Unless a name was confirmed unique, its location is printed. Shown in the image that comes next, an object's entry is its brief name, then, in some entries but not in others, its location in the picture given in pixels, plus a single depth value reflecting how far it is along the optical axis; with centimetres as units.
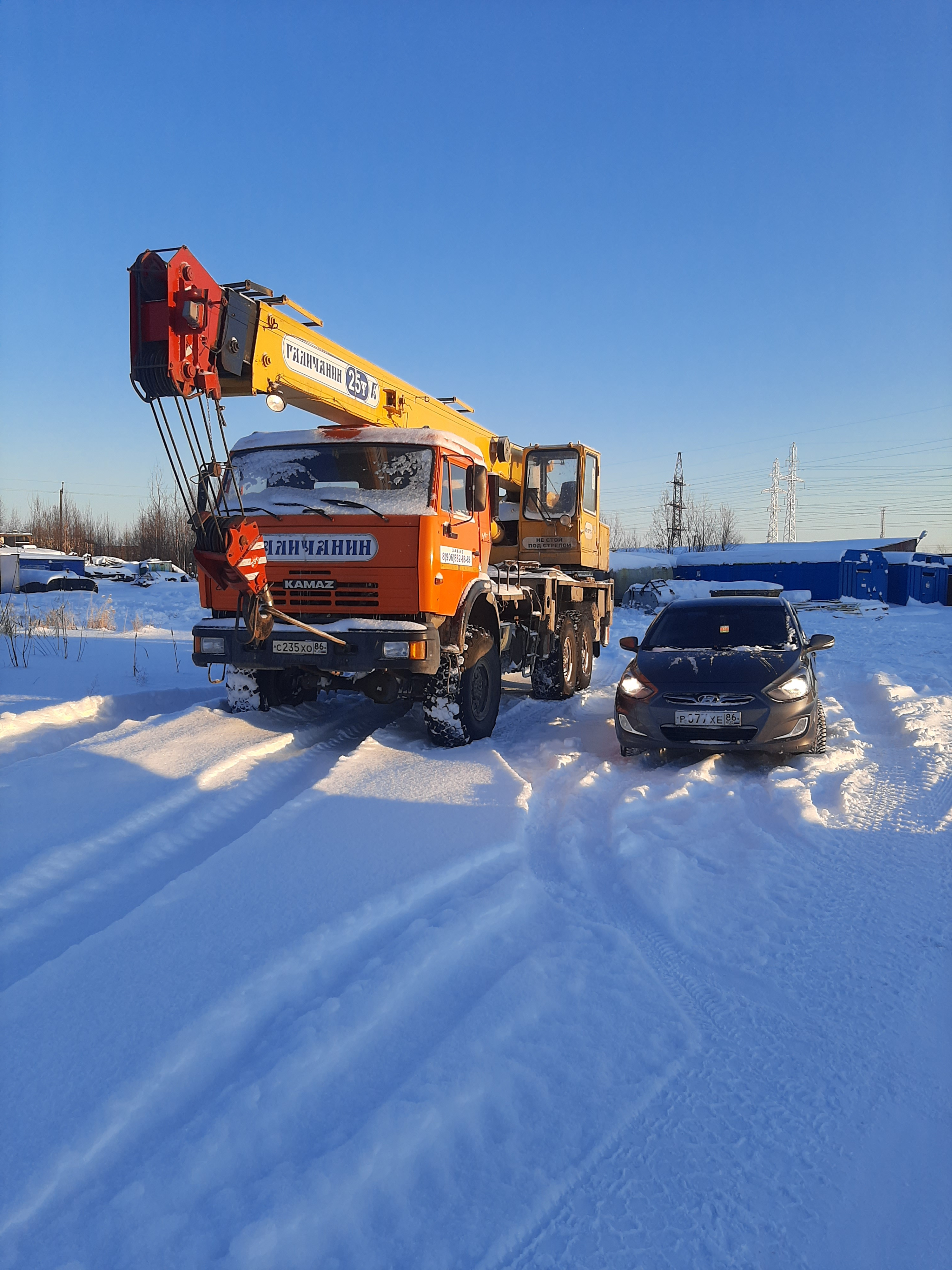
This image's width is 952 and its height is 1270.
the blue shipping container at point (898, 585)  4519
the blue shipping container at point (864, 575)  4488
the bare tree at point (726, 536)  7994
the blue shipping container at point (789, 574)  4747
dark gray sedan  714
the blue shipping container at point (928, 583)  4572
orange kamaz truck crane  625
